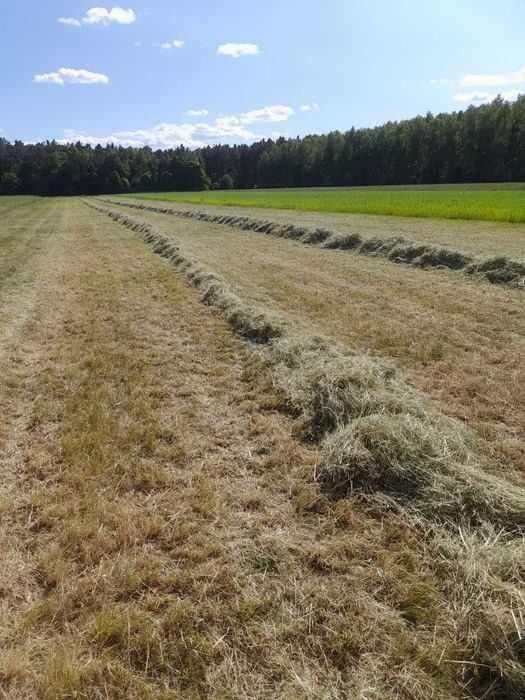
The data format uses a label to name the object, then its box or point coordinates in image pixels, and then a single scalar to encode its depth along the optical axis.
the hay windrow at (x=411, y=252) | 10.09
